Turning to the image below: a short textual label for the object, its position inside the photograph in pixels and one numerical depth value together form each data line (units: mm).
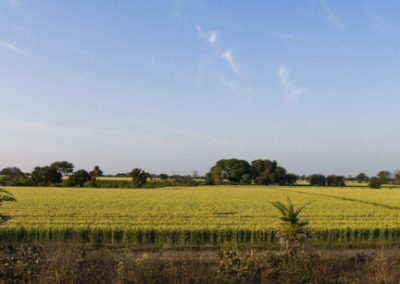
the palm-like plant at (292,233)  8131
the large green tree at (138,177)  66188
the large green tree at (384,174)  140738
